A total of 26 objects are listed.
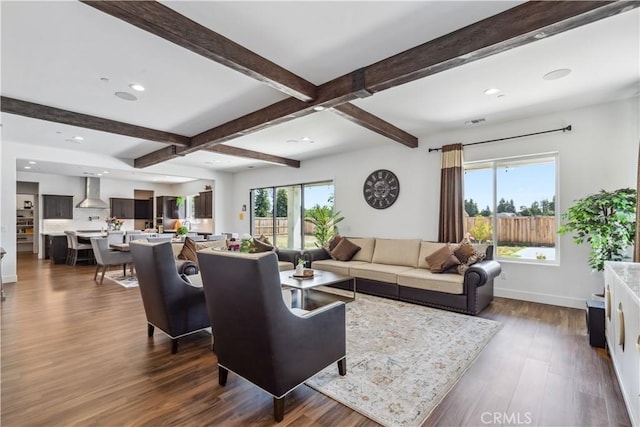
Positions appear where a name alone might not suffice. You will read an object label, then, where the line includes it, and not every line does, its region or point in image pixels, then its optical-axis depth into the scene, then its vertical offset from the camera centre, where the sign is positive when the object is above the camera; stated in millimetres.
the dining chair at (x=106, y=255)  6059 -825
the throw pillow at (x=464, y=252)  4312 -508
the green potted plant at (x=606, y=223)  3350 -60
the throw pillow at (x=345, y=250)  5746 -664
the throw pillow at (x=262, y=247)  5114 -538
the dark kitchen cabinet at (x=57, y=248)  8750 -994
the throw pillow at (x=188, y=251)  4730 -570
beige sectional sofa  3963 -865
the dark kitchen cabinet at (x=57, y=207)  9586 +248
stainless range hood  9969 +628
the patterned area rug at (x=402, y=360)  2078 -1291
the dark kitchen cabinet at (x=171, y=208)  11508 +270
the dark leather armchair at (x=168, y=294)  2809 -770
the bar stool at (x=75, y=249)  8164 -967
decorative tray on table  4289 -858
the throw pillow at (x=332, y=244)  6066 -565
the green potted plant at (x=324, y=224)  6695 -180
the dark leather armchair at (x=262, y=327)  1823 -744
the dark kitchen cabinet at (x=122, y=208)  10961 +253
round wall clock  6062 +573
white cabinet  1732 -758
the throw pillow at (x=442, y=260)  4371 -641
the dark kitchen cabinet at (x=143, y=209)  11898 +236
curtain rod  4258 +1254
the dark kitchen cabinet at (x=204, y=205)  9750 +347
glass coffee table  3893 -890
